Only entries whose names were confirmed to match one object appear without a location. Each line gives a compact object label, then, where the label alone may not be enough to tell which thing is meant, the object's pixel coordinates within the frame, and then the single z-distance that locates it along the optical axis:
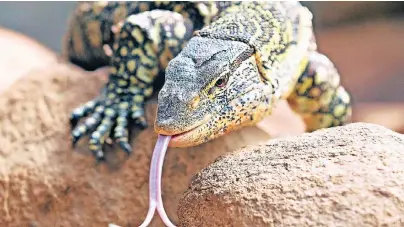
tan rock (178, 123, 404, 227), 1.93
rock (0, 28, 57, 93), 4.41
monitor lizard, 2.56
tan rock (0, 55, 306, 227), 3.12
